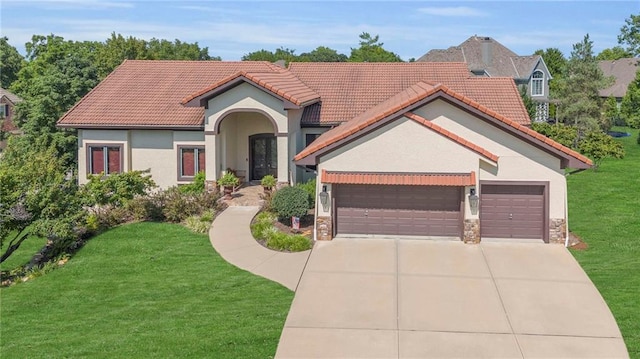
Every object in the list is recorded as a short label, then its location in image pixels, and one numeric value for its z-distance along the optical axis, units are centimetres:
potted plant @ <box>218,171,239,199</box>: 2530
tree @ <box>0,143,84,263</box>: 1866
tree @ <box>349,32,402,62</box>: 8300
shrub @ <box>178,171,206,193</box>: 2588
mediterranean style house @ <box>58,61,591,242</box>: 1988
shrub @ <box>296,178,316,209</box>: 2320
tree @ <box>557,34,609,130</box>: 4469
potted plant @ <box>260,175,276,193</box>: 2527
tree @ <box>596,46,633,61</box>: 9712
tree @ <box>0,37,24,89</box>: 7650
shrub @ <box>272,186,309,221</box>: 2170
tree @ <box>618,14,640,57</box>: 4566
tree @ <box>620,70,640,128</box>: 4746
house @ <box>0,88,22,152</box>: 5545
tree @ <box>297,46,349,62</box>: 9881
